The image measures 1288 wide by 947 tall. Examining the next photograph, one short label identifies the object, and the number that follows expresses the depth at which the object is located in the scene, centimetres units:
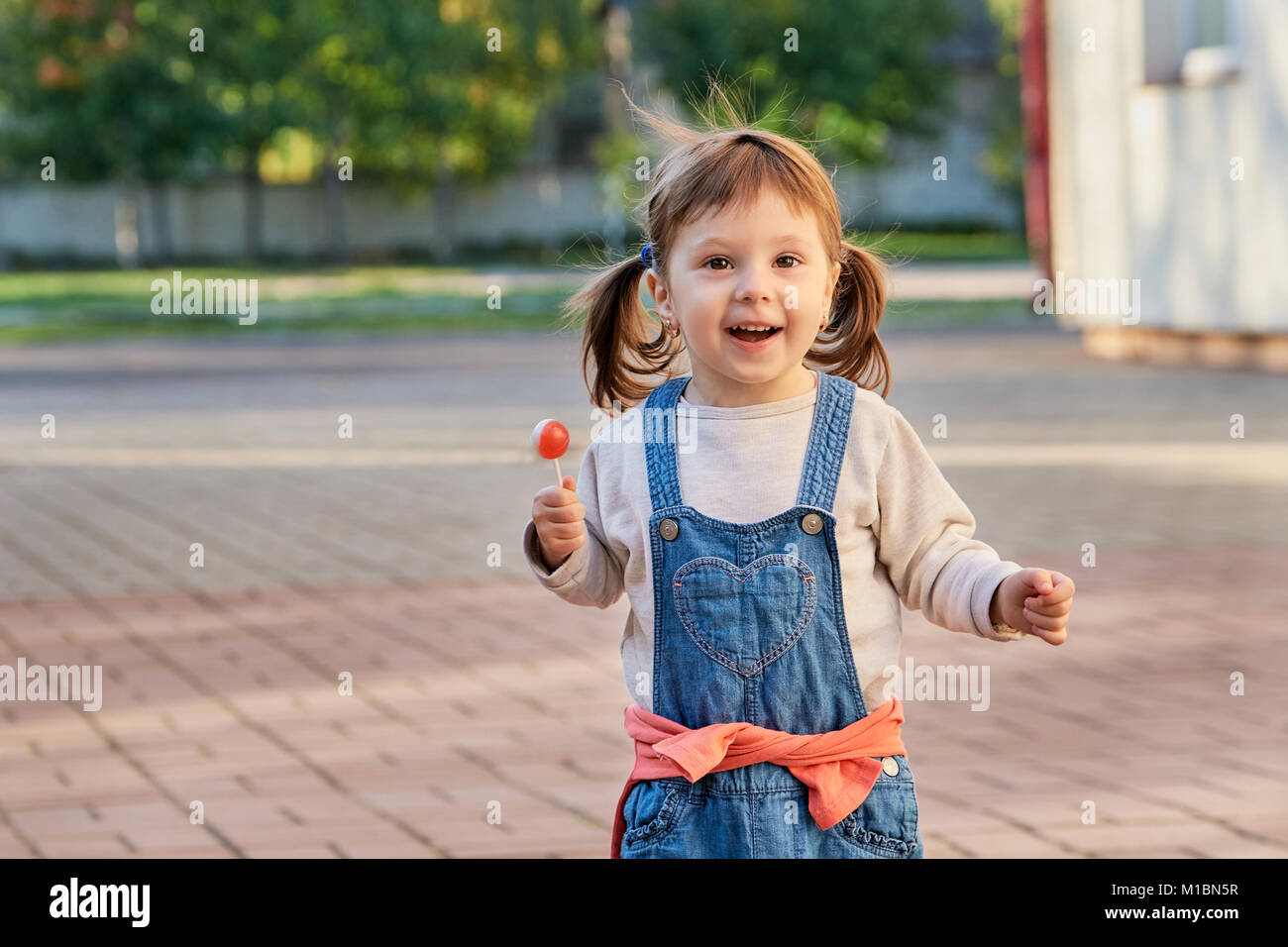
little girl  226
